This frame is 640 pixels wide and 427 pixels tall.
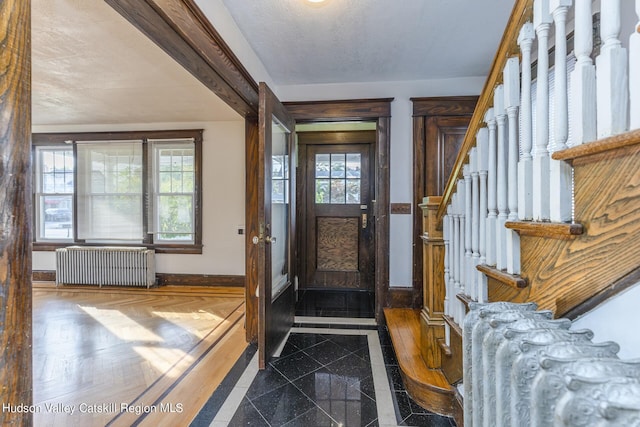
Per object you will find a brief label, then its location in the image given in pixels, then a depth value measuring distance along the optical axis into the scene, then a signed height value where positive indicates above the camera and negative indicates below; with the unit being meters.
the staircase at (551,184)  0.70 +0.09
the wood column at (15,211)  0.73 +0.00
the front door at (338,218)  4.09 -0.08
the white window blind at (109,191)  4.42 +0.33
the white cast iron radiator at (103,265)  4.26 -0.76
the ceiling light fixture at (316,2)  1.83 +1.34
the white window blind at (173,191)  4.42 +0.33
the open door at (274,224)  2.13 -0.10
